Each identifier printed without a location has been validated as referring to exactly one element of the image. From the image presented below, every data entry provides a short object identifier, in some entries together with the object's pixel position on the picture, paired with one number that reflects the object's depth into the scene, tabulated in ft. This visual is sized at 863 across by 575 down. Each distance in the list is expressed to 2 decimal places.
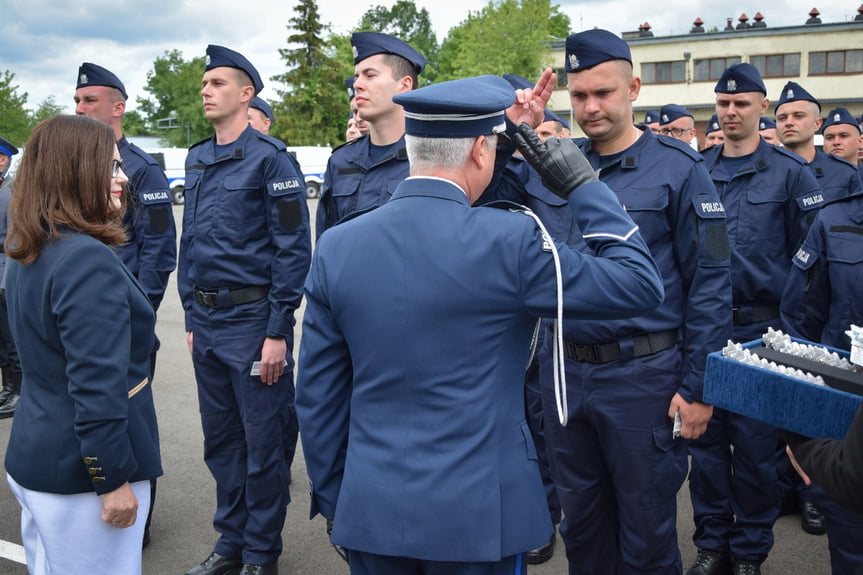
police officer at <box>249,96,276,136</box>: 22.99
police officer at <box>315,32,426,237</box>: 12.54
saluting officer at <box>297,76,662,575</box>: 6.04
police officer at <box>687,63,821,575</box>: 12.30
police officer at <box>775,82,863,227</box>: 18.47
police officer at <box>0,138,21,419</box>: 21.50
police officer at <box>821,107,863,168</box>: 21.56
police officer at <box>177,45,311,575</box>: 12.35
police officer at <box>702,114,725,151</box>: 24.67
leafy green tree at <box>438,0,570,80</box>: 136.77
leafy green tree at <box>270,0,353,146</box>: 153.07
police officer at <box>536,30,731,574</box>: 9.57
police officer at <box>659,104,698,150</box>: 25.81
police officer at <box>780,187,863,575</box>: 10.97
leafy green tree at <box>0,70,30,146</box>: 120.67
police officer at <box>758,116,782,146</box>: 24.12
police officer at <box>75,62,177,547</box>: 14.10
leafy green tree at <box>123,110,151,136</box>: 242.58
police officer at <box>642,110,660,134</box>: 30.59
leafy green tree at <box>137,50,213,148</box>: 196.65
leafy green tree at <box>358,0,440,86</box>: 231.71
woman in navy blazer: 7.29
